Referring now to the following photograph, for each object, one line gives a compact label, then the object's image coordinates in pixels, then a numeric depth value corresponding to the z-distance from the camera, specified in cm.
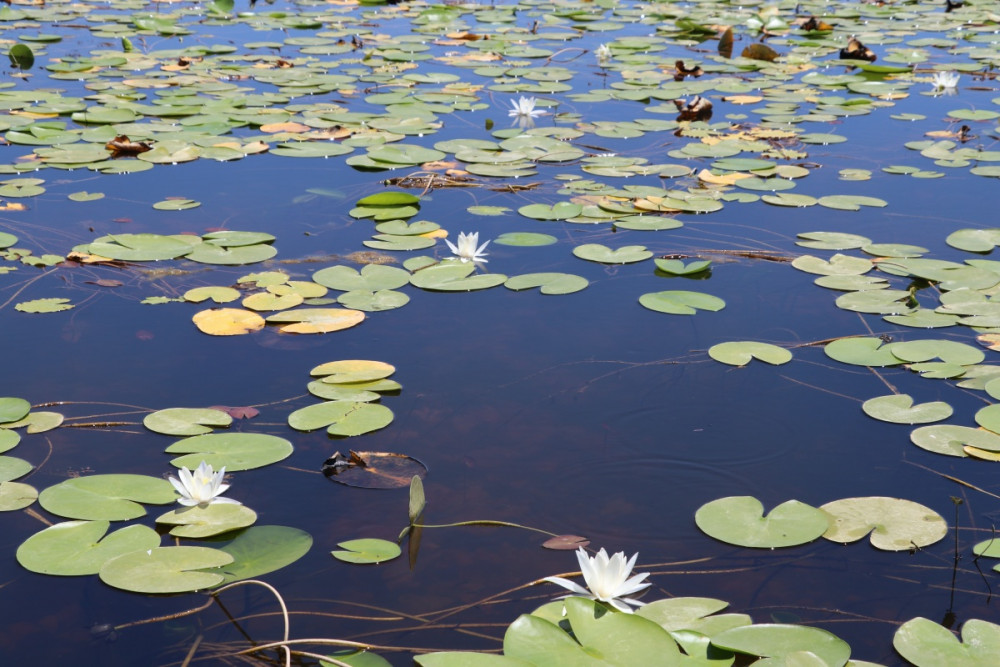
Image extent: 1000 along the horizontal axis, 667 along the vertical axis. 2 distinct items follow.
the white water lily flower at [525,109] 533
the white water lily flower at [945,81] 613
